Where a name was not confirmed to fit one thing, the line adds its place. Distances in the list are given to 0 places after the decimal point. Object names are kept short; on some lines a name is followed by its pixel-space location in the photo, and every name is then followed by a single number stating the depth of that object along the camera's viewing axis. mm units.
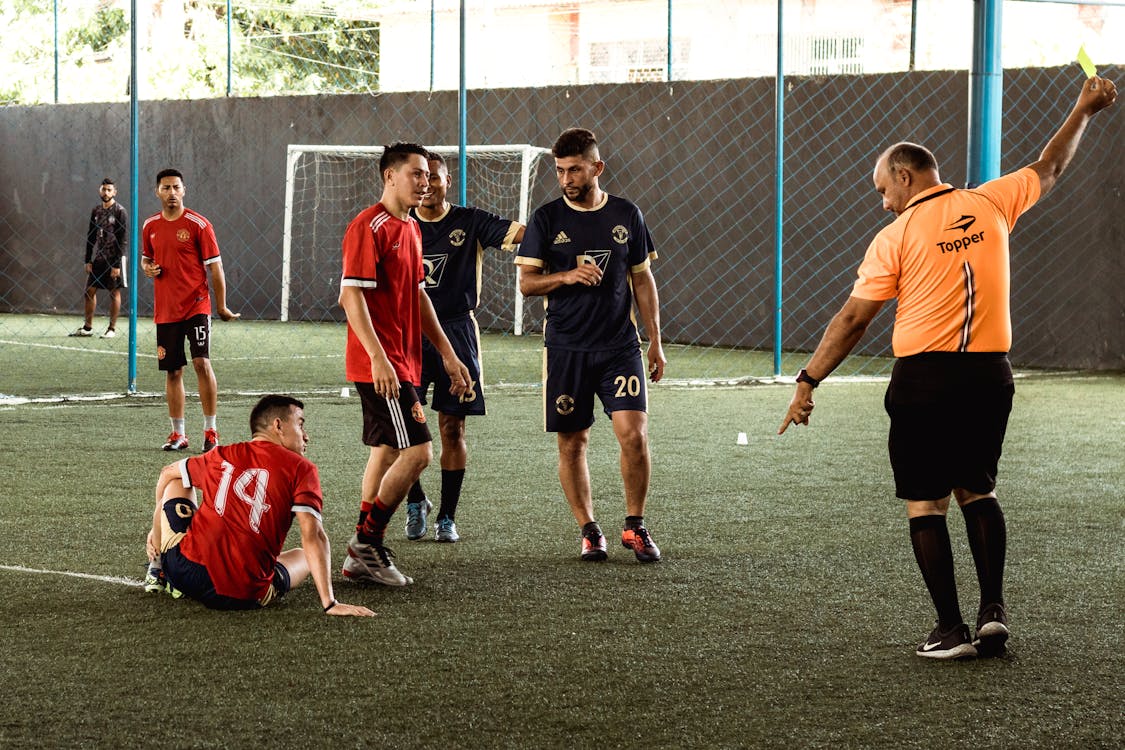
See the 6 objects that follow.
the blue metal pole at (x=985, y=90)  14878
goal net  35927
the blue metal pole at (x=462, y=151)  22067
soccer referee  8167
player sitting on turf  8948
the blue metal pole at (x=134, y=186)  20447
